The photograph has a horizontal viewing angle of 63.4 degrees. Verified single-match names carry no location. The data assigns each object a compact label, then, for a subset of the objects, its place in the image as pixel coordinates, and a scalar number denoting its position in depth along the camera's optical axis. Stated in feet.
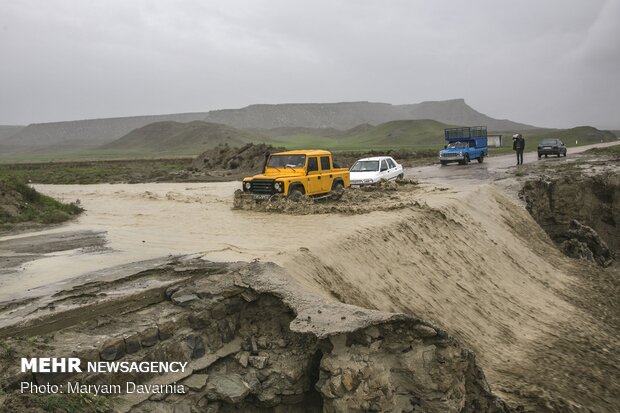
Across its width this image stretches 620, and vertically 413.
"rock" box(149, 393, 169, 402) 16.65
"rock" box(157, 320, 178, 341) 18.72
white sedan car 68.59
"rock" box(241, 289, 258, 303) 21.83
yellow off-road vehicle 52.08
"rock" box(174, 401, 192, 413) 16.79
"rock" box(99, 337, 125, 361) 16.85
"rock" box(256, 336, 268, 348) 20.40
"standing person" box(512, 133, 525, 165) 101.19
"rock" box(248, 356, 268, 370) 19.44
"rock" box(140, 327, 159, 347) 18.06
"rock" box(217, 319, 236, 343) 20.44
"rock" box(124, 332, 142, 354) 17.54
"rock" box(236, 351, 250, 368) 19.56
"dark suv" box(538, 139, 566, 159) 121.39
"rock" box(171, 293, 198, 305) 20.86
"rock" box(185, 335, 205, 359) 19.07
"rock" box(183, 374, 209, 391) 17.79
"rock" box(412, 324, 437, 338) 20.10
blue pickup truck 114.42
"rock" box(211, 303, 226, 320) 20.64
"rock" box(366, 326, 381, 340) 19.27
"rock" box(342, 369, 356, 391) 18.19
